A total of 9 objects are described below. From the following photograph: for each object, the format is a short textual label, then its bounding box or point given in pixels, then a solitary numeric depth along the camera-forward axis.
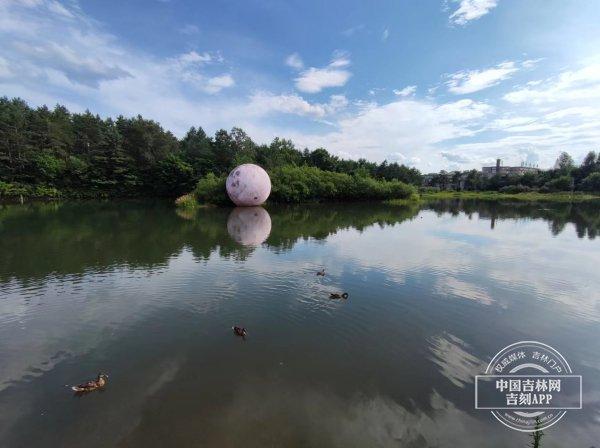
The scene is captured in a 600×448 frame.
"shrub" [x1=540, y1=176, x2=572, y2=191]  72.50
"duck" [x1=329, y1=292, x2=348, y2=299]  9.65
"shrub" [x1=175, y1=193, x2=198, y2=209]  33.87
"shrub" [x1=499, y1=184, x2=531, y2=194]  75.94
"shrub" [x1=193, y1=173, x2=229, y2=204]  34.53
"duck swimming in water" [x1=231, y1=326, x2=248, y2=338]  7.39
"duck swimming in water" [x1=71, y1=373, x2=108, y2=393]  5.57
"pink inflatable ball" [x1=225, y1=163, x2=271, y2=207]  31.42
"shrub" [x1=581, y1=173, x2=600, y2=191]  68.38
